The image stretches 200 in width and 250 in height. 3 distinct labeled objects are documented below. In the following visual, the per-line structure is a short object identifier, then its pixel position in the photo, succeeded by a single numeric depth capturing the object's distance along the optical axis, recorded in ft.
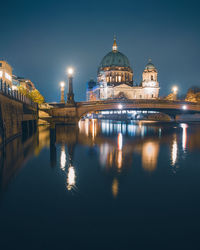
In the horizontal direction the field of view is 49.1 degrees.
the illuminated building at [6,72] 224.53
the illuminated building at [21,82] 305.36
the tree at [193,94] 279.90
